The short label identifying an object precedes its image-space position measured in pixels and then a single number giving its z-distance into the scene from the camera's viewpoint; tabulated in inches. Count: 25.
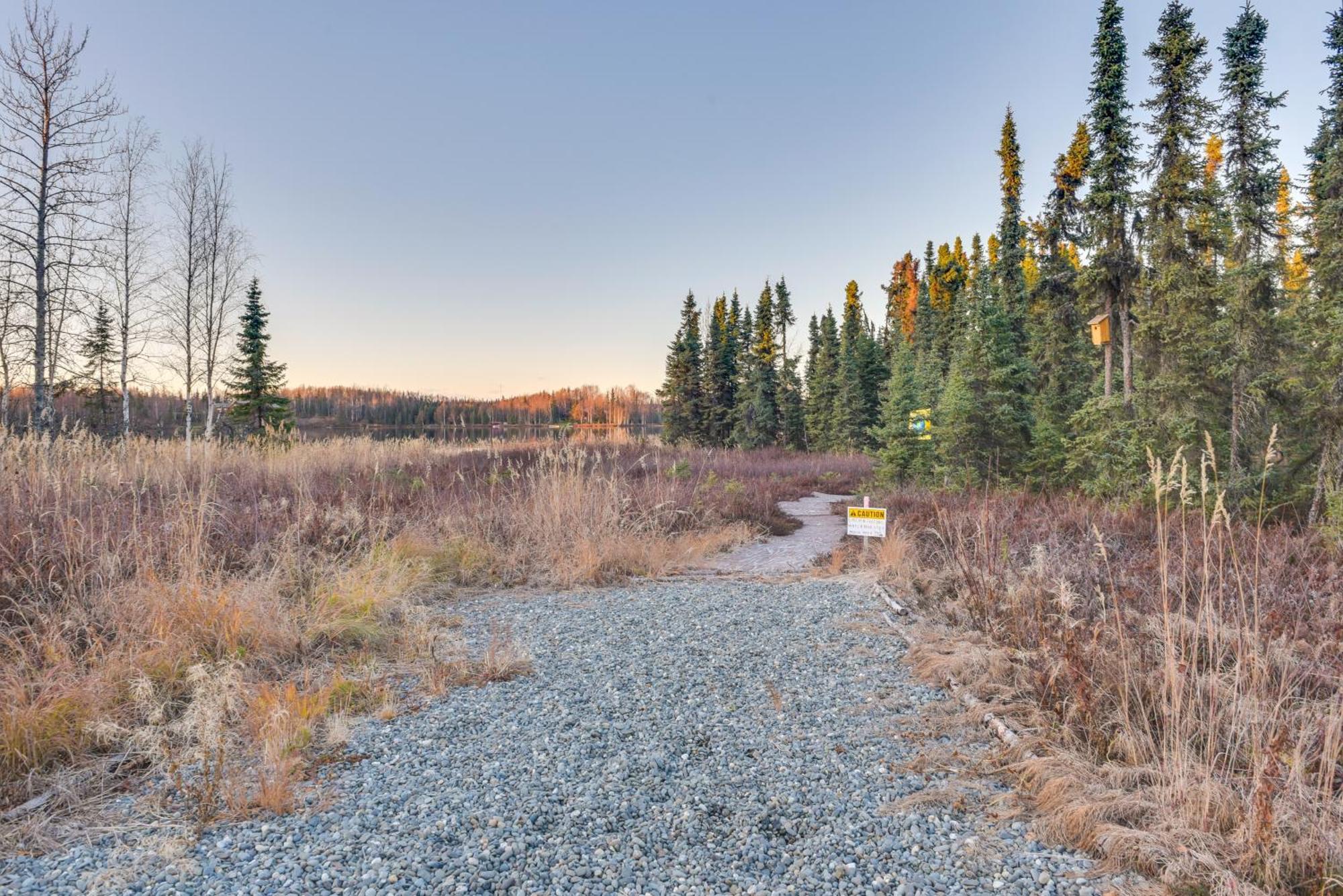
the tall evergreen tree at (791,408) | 1347.2
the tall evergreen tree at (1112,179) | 436.5
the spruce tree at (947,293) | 1205.7
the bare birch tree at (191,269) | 737.0
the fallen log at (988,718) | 112.3
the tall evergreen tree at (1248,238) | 372.5
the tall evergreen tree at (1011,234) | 835.4
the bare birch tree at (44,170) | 445.1
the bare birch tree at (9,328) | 445.5
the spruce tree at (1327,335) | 306.0
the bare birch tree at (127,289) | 687.7
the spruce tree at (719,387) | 1314.0
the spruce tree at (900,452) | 508.1
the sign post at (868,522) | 264.1
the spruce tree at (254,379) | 872.9
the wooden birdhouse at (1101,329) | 433.4
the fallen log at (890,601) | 200.2
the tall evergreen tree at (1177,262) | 388.5
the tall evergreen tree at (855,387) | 1131.3
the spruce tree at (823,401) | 1224.8
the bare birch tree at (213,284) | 756.6
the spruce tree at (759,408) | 1227.9
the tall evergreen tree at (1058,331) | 452.8
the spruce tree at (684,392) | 1306.6
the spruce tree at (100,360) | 772.6
